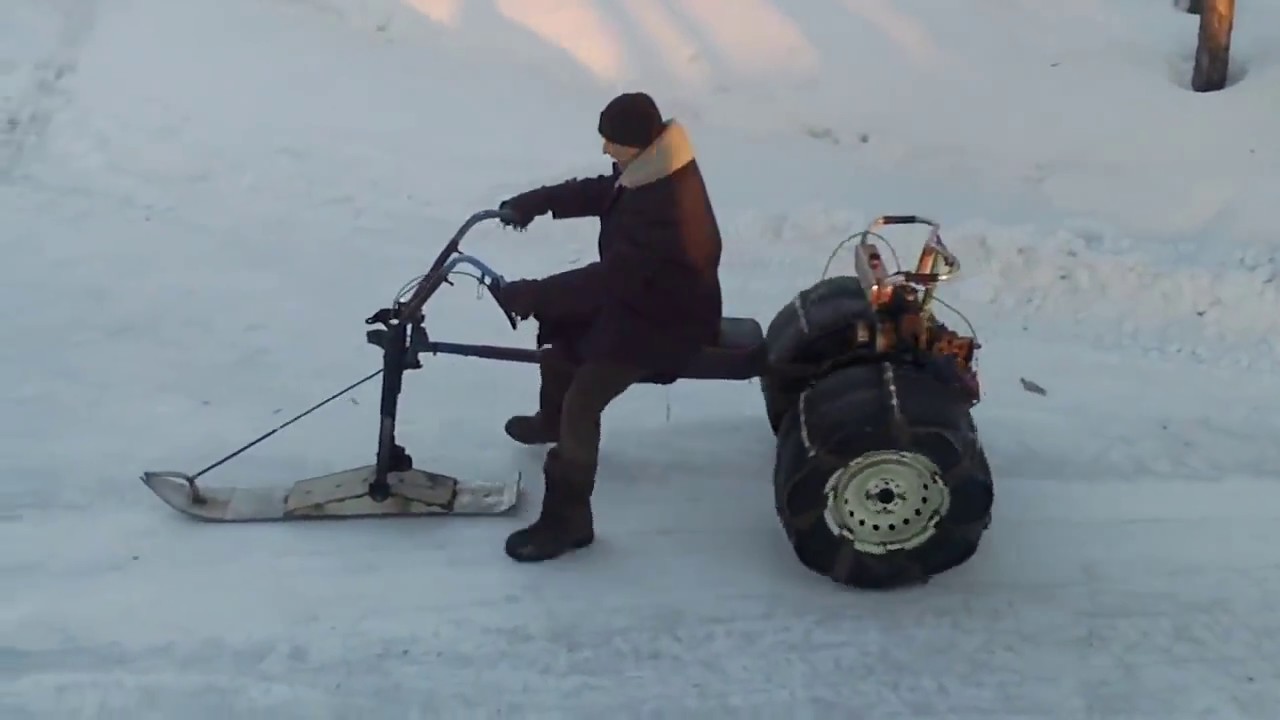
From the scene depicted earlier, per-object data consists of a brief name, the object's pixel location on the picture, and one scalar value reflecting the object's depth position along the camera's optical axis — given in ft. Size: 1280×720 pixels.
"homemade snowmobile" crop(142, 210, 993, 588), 11.71
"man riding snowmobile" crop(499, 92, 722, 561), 11.48
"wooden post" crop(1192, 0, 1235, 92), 22.17
